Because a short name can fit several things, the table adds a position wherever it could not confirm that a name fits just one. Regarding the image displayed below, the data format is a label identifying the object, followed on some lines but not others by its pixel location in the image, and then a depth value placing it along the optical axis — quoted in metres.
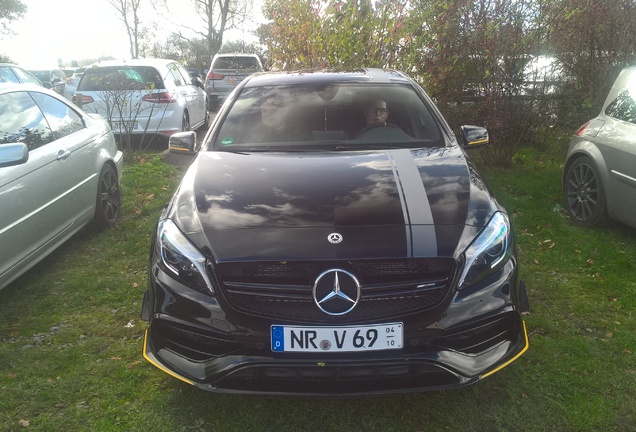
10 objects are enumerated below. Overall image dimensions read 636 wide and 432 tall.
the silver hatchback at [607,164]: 5.20
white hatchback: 9.45
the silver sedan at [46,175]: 4.07
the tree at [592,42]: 7.92
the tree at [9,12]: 39.06
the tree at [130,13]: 45.47
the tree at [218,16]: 36.53
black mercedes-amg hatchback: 2.59
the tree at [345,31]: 9.20
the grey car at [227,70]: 16.52
